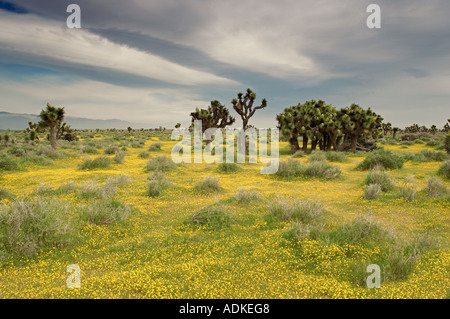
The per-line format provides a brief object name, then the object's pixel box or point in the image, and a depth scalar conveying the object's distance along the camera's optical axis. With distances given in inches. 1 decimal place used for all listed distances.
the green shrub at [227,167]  736.4
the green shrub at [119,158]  866.1
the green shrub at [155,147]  1298.0
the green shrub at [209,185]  499.8
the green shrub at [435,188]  430.6
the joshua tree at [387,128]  2306.6
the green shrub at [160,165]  727.1
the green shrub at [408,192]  412.8
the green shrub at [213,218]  311.0
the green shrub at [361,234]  260.8
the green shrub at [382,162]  720.3
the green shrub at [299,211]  322.0
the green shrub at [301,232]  264.8
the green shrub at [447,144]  970.8
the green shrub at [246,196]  418.0
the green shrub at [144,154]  1049.3
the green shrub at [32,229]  237.0
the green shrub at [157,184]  465.7
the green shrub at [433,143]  1364.2
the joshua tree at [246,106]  1190.3
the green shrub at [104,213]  313.7
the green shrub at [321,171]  617.6
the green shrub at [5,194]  410.6
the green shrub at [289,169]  645.9
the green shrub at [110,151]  1075.0
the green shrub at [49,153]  895.0
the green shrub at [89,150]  1085.8
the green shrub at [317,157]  836.5
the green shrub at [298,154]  1056.2
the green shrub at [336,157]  905.3
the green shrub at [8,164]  663.9
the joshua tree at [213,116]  1354.6
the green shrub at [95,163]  738.2
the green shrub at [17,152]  898.2
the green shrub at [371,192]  434.9
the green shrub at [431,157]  854.1
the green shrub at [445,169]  583.7
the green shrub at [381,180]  486.6
